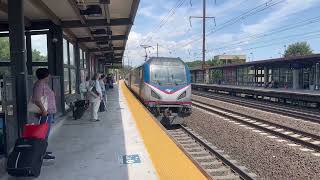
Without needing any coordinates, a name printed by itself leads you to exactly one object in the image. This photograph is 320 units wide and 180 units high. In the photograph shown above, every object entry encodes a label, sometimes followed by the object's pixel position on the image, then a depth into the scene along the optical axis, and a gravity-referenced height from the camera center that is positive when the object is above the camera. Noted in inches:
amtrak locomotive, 342.1 -14.8
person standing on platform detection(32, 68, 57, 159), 146.0 -9.6
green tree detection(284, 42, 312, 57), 2482.6 +339.3
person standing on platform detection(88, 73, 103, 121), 285.4 -18.5
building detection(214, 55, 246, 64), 2422.9 +246.4
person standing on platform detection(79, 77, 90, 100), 318.1 -8.2
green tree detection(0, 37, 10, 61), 304.5 +43.5
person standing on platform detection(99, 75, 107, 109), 380.8 -8.1
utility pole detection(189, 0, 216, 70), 1074.4 +229.1
